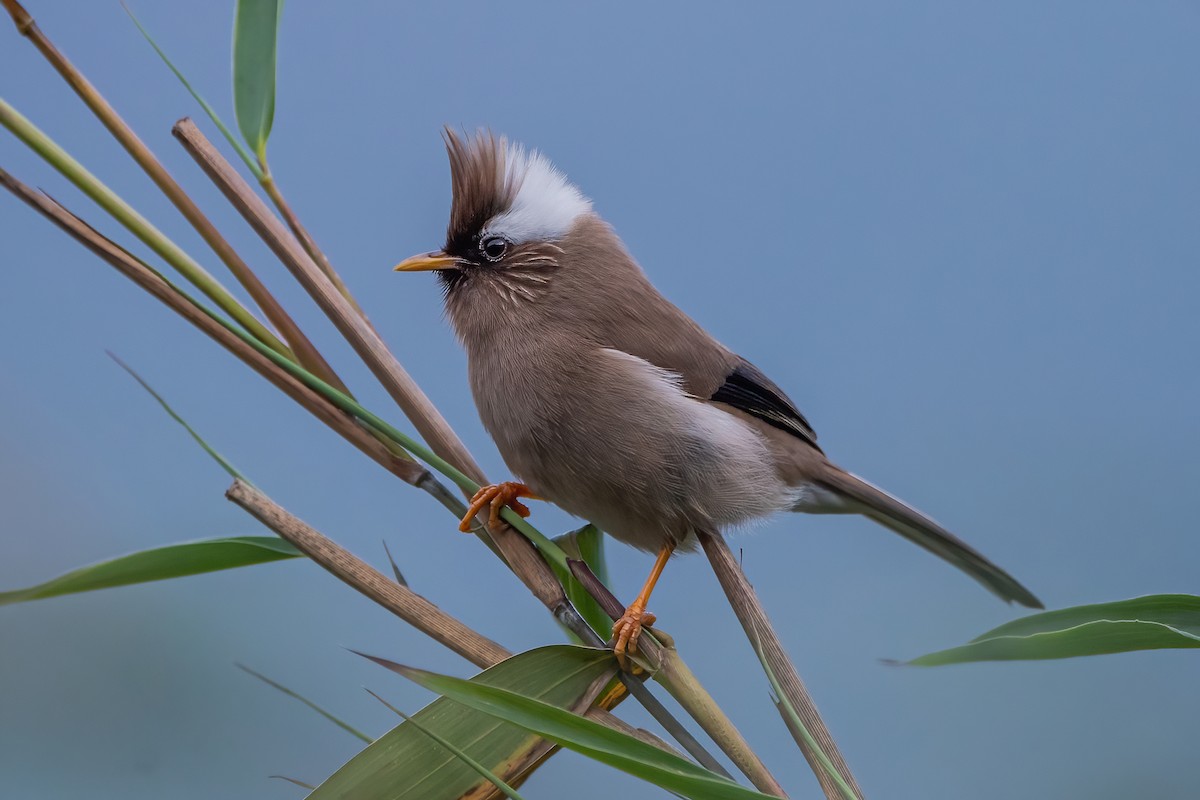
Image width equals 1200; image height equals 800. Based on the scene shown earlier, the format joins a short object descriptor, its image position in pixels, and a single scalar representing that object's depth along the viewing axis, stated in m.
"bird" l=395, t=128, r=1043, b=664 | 4.55
